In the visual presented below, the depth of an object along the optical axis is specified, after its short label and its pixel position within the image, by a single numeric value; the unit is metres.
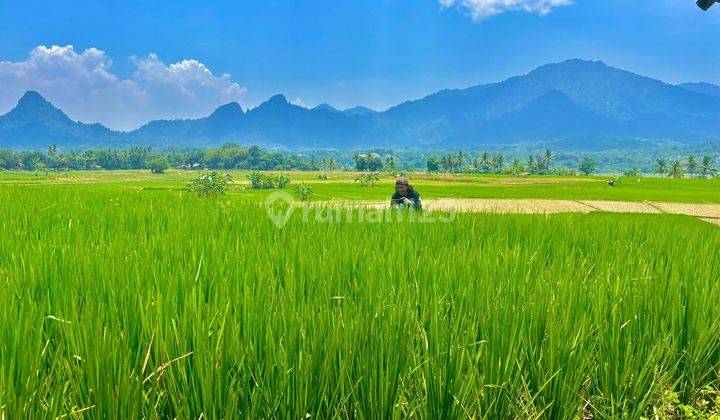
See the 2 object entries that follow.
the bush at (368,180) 58.57
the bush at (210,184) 25.91
